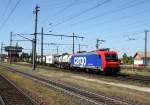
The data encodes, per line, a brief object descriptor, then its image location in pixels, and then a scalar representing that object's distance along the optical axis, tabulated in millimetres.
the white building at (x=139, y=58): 58877
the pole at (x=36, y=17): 26943
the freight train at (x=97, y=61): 21114
